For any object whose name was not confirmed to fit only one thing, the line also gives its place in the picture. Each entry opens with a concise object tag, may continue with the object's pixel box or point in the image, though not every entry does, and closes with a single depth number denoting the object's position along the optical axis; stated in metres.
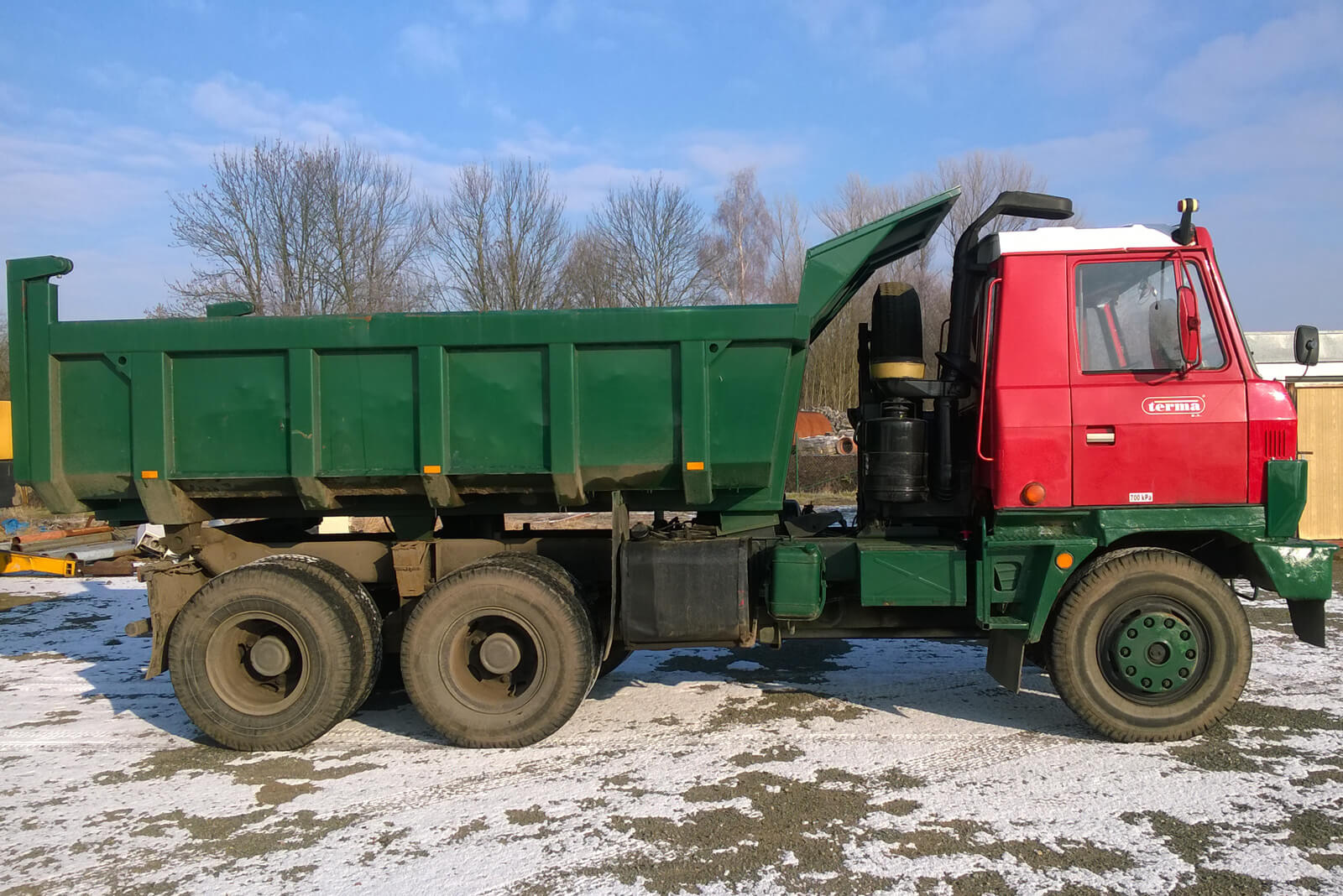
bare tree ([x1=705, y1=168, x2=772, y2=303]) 37.44
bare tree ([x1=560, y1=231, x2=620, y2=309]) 32.72
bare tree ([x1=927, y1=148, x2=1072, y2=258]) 25.52
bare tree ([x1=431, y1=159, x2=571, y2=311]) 30.81
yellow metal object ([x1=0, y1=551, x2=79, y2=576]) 8.83
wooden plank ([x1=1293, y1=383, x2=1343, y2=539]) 12.73
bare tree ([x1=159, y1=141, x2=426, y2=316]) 28.19
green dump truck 4.98
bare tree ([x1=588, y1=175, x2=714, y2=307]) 33.91
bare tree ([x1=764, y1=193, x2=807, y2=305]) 35.28
